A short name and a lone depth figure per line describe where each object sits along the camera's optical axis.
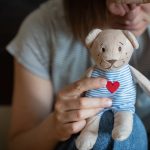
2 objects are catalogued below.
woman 0.81
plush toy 0.60
